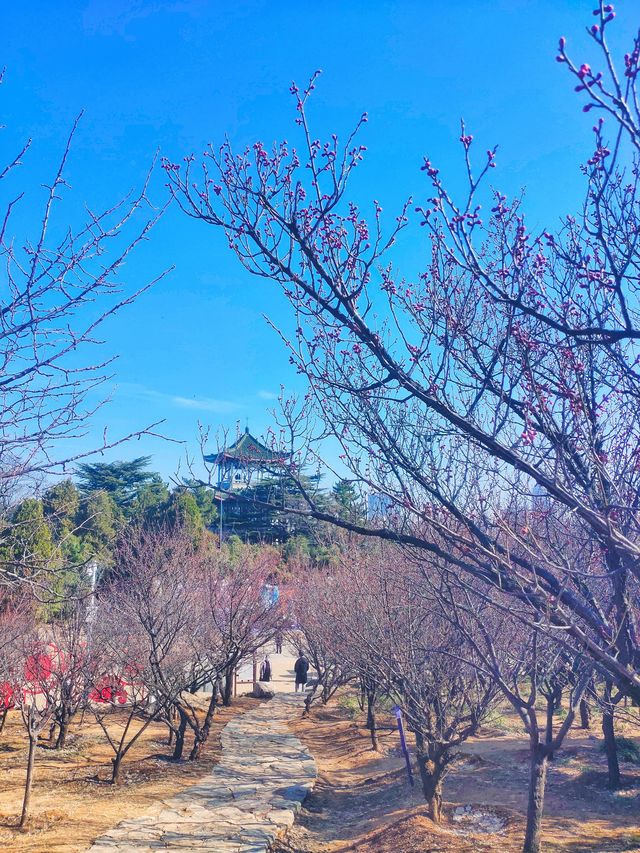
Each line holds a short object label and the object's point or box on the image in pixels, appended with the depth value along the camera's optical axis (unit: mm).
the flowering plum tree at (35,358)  3182
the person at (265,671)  24503
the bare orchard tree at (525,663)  6004
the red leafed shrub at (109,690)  12305
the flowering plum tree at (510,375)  3484
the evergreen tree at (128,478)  30802
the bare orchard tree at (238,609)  14039
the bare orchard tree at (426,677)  7938
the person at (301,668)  21012
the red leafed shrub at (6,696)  11508
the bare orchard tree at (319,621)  14508
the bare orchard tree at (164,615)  11445
